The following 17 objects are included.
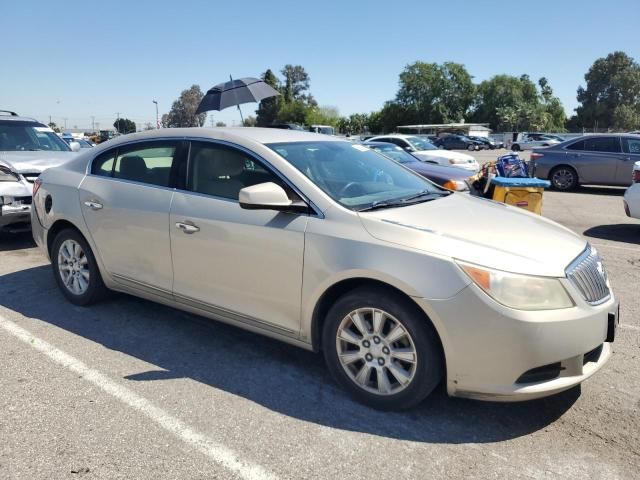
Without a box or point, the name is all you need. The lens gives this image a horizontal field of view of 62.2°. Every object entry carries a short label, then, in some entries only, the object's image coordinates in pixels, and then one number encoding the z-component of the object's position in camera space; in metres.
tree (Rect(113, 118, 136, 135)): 90.06
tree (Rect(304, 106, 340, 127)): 99.11
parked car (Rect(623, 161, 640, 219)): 7.70
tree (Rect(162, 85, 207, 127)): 113.50
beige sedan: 2.67
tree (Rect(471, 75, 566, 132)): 94.69
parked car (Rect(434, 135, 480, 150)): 48.33
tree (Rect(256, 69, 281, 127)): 108.44
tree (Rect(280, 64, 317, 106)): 123.50
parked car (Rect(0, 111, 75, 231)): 6.73
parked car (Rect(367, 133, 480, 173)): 13.88
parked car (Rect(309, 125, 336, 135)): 37.89
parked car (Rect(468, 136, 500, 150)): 50.08
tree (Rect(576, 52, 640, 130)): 98.06
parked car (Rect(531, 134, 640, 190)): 12.87
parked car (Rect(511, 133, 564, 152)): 44.94
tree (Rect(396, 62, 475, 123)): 100.75
